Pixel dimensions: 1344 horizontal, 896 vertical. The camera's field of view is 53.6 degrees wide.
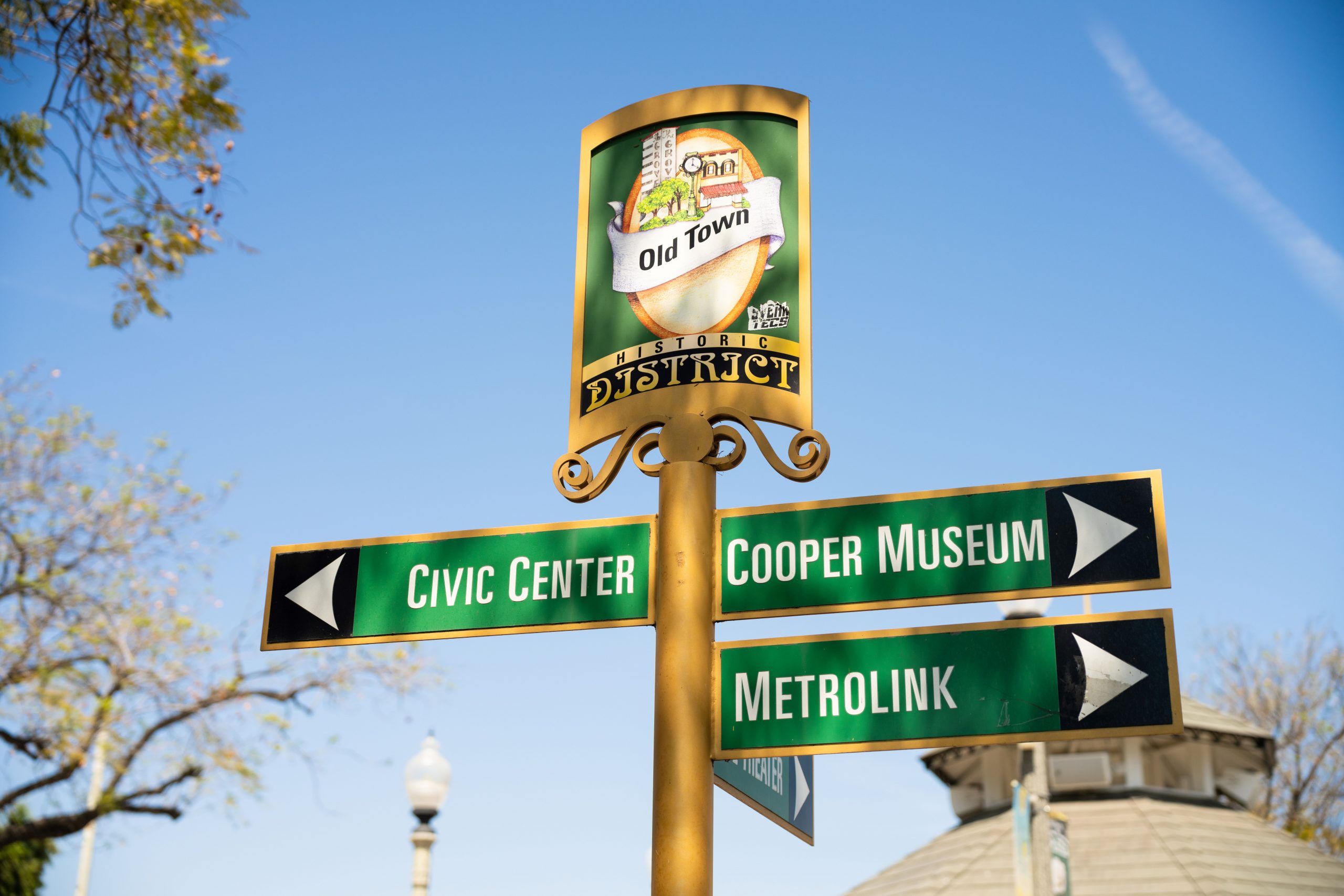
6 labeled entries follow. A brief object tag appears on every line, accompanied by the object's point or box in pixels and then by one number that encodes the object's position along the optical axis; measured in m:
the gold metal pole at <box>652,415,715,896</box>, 4.07
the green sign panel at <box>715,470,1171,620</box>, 4.20
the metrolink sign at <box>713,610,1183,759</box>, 4.00
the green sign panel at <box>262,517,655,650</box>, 4.56
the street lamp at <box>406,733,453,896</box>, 10.38
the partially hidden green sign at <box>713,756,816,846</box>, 4.73
